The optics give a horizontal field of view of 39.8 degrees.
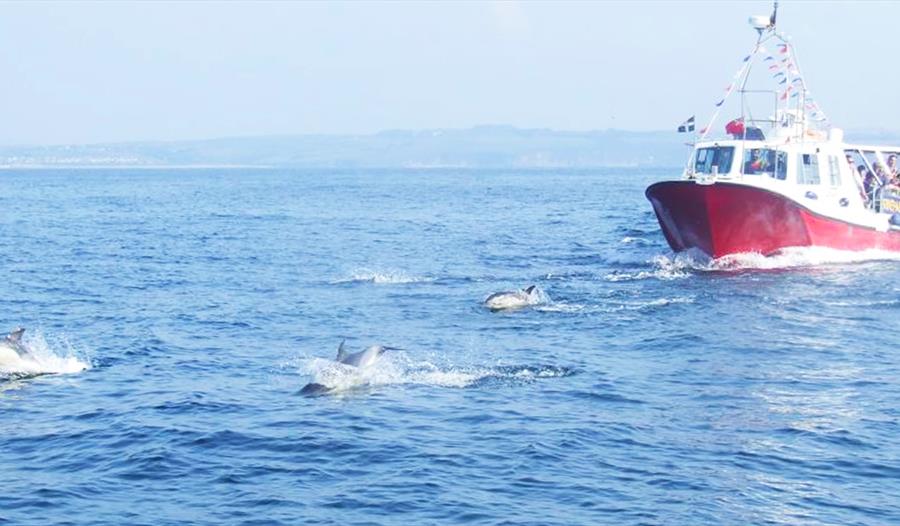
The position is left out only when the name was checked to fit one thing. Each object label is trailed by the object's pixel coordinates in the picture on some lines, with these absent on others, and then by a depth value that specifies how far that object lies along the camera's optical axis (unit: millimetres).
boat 40938
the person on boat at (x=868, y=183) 46000
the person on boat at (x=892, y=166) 46909
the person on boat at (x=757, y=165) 42594
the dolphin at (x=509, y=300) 33562
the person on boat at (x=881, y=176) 46406
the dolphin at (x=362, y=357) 23750
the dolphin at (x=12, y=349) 24484
